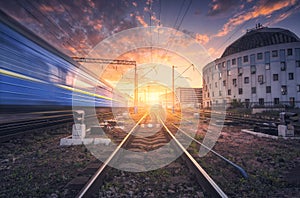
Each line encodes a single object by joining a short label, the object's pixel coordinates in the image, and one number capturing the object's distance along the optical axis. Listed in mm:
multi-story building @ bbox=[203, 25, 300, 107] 35781
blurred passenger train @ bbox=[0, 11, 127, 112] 5189
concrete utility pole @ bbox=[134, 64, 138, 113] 28472
